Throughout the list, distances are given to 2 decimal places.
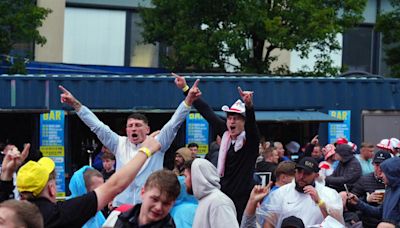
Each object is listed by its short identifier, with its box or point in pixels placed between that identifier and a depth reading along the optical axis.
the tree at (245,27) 23.59
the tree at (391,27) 28.09
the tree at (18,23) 22.97
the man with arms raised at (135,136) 8.48
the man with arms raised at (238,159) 8.49
